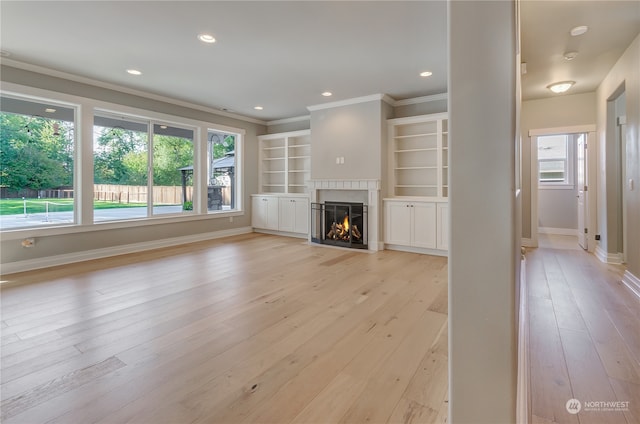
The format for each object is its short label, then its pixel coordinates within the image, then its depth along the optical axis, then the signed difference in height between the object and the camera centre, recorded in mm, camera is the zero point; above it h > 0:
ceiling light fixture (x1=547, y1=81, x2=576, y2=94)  4492 +1776
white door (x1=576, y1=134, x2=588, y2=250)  5207 +313
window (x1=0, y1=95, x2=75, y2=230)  4098 +676
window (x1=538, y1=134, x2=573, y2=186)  7078 +1102
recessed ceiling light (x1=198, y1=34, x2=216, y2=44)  3293 +1854
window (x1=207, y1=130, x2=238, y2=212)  6715 +867
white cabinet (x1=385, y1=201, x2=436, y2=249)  4973 -237
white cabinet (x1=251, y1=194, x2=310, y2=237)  6586 -64
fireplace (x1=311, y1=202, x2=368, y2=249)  5562 -264
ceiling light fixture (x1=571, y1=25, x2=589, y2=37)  3057 +1770
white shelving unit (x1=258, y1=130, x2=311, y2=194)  7043 +1155
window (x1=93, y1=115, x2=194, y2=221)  5020 +745
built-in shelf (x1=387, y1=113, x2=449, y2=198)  5207 +959
